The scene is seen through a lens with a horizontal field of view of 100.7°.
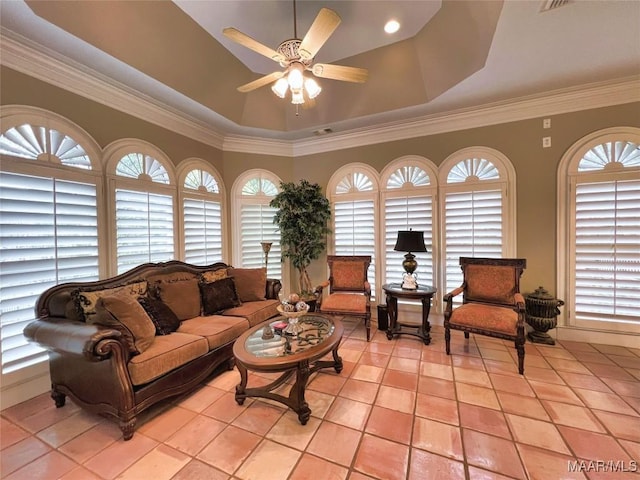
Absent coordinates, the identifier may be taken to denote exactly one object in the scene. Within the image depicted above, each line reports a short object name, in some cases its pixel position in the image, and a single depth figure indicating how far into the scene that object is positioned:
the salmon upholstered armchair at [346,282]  3.53
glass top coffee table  1.93
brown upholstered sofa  1.86
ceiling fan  1.85
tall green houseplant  4.21
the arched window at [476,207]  3.52
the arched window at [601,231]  3.02
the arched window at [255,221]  4.53
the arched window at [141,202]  2.97
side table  3.31
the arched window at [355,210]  4.27
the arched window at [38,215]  2.19
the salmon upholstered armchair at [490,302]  2.69
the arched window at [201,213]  3.81
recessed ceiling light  2.73
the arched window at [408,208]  3.91
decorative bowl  2.37
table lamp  3.42
